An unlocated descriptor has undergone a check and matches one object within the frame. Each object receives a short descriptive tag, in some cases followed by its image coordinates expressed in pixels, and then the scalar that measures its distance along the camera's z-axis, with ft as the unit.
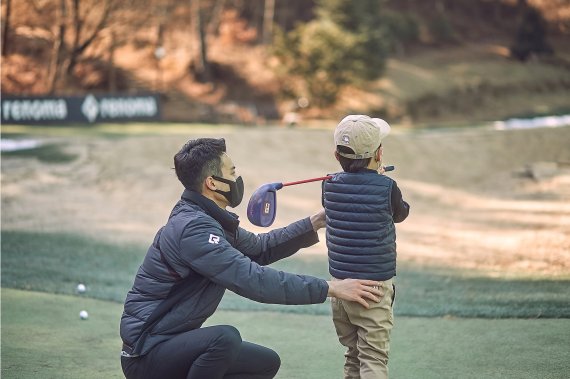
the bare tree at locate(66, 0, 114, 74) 96.32
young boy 12.85
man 11.90
